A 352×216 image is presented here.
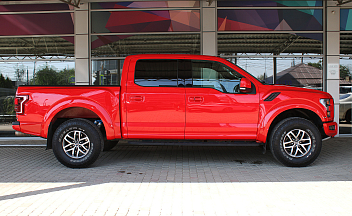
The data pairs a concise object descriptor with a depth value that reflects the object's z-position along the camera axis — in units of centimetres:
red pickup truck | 532
